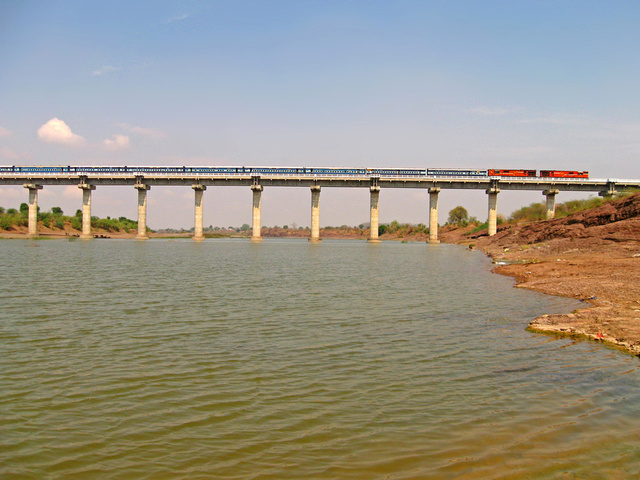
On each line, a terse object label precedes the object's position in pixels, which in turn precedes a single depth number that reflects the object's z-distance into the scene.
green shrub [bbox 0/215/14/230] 112.88
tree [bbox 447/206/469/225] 151.50
